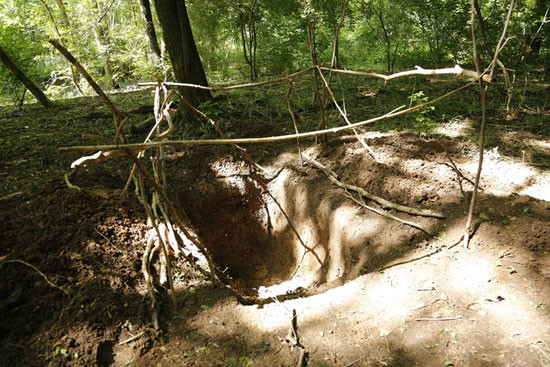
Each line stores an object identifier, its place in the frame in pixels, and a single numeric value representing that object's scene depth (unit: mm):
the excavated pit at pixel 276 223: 3578
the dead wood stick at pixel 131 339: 2160
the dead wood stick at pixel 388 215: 2913
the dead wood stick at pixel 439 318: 2102
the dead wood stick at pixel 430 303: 2236
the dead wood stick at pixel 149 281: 2332
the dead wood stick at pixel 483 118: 1825
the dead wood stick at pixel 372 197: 3018
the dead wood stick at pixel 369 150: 3768
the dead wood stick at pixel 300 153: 4361
